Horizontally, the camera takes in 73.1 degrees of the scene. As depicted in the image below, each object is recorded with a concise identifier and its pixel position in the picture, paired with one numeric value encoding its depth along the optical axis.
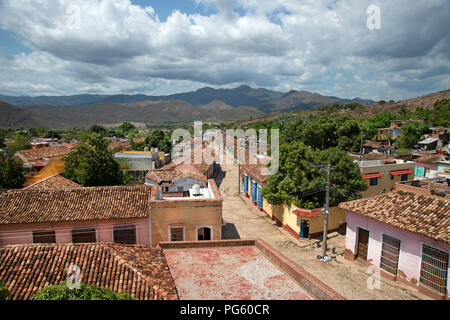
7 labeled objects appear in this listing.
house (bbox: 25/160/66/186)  26.69
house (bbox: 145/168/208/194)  24.69
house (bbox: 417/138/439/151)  41.40
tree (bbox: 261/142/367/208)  17.55
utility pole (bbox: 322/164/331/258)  14.31
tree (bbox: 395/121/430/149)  43.69
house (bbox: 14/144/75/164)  36.88
